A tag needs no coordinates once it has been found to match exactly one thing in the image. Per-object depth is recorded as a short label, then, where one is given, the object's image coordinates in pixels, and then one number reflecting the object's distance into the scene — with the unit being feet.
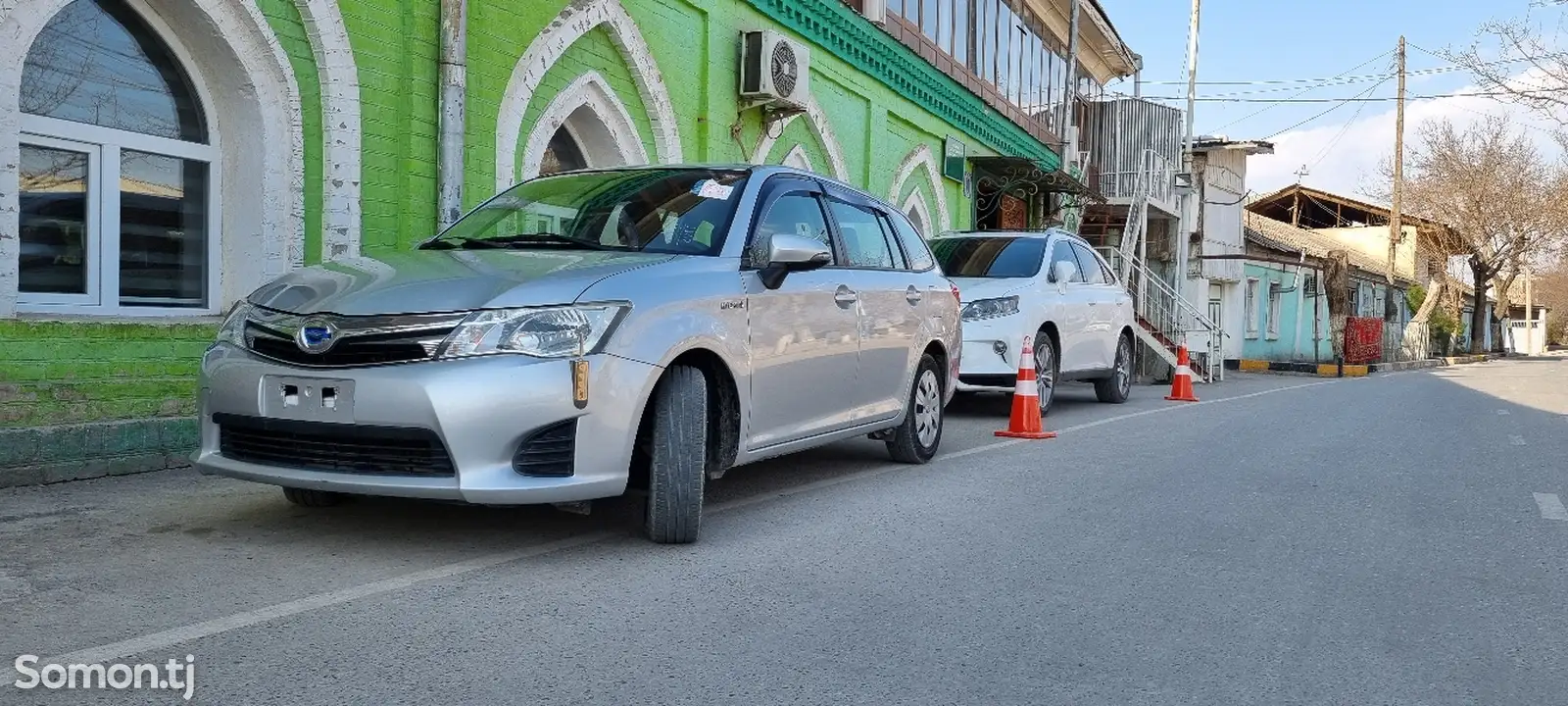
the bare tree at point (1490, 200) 142.51
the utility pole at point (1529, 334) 217.36
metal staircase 65.00
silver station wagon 13.80
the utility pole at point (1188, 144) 89.51
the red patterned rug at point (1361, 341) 116.37
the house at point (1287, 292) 122.62
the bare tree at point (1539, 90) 51.75
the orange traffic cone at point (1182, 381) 47.32
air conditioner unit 41.04
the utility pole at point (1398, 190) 140.77
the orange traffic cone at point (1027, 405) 30.27
